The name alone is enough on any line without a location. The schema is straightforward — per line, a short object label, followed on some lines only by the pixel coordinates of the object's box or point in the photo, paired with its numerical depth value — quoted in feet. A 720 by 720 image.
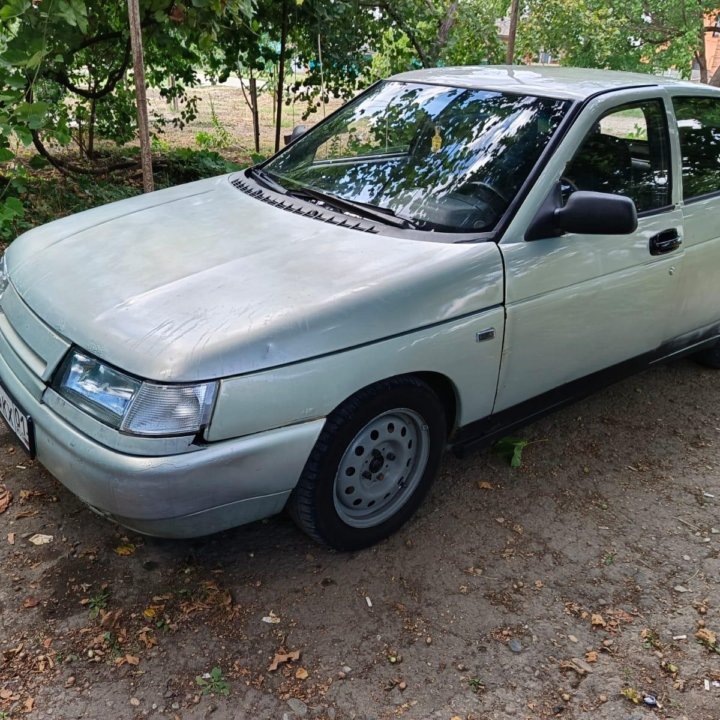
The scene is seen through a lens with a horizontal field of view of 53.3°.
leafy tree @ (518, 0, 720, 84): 31.50
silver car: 7.22
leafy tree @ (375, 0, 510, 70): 23.81
